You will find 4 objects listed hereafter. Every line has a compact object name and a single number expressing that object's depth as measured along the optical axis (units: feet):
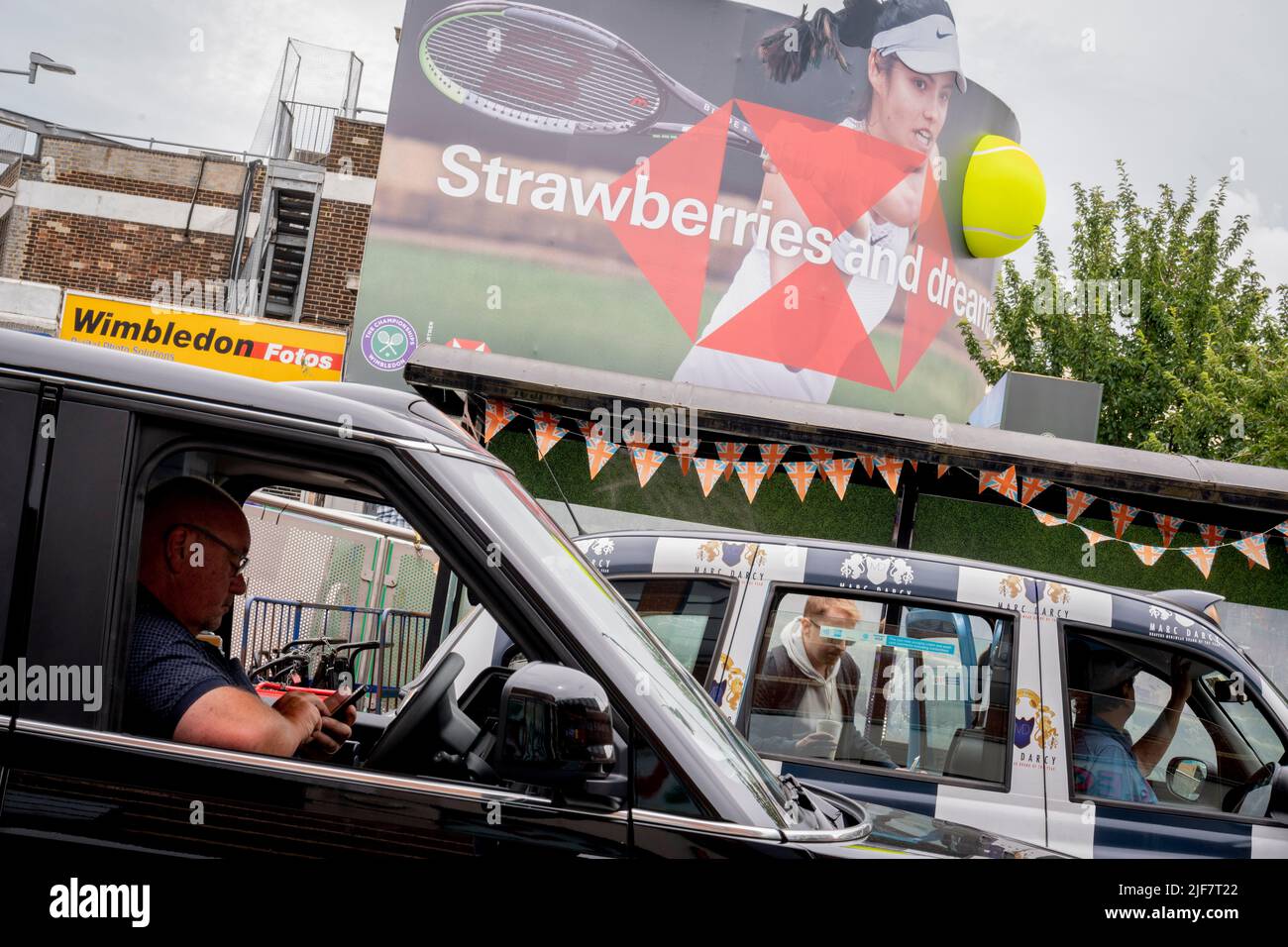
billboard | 58.18
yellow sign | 57.41
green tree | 59.26
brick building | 74.79
